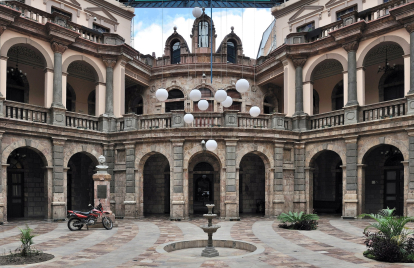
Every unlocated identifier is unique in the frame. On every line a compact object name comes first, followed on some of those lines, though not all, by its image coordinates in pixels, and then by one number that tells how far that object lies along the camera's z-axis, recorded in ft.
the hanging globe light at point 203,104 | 56.80
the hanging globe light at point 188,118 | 61.46
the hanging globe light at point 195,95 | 53.52
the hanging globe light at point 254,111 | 59.57
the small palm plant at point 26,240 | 35.75
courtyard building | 66.18
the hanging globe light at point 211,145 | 61.36
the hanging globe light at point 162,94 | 53.26
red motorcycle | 55.52
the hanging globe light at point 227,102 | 56.44
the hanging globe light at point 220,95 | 52.80
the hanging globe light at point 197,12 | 59.57
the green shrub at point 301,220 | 55.83
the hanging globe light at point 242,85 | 51.11
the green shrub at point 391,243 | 34.45
